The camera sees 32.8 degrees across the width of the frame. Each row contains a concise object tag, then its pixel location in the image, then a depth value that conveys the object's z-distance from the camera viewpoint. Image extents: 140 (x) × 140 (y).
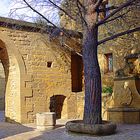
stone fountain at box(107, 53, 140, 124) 9.19
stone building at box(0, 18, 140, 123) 10.14
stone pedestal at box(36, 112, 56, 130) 8.24
